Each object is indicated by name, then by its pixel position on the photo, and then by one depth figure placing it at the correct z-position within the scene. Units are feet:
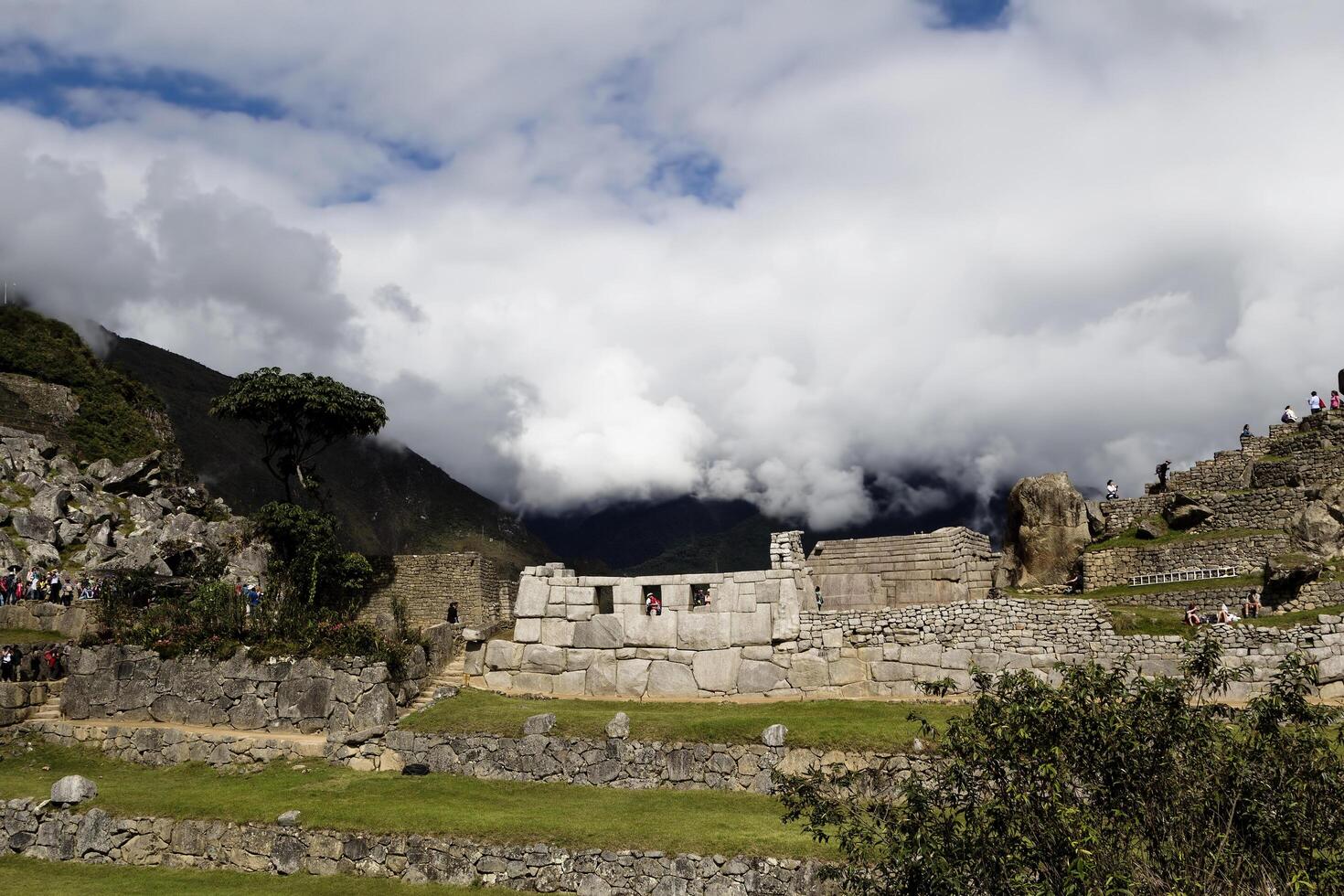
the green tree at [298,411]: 128.67
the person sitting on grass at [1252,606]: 79.36
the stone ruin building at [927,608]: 73.72
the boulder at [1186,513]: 101.24
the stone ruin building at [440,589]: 122.93
